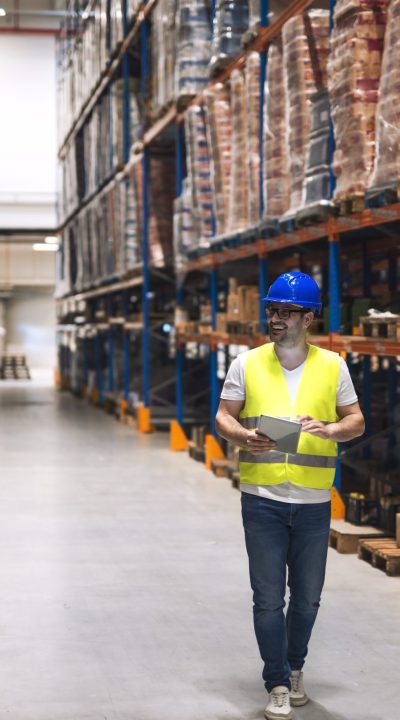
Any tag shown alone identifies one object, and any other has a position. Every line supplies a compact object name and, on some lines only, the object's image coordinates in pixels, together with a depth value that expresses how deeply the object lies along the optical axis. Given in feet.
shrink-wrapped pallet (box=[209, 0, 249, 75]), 32.71
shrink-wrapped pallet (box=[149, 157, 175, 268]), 46.68
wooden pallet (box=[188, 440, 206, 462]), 37.42
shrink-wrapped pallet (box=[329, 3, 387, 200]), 22.30
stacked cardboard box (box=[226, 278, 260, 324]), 32.94
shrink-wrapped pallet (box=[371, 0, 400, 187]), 20.70
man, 12.49
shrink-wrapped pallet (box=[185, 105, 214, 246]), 36.24
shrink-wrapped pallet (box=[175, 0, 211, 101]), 36.45
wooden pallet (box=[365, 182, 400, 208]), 20.72
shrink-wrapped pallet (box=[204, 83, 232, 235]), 32.94
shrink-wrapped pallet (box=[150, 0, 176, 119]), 39.93
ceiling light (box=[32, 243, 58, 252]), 127.34
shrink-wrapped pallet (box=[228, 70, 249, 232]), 31.32
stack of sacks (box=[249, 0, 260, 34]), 29.94
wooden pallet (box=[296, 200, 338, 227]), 23.88
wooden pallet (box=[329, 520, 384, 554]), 22.40
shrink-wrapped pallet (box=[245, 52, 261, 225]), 30.04
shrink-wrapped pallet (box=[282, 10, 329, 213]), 25.76
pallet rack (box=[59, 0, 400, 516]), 23.70
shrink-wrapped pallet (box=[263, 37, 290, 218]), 27.73
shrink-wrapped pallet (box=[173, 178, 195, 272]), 39.24
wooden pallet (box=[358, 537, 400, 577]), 20.29
